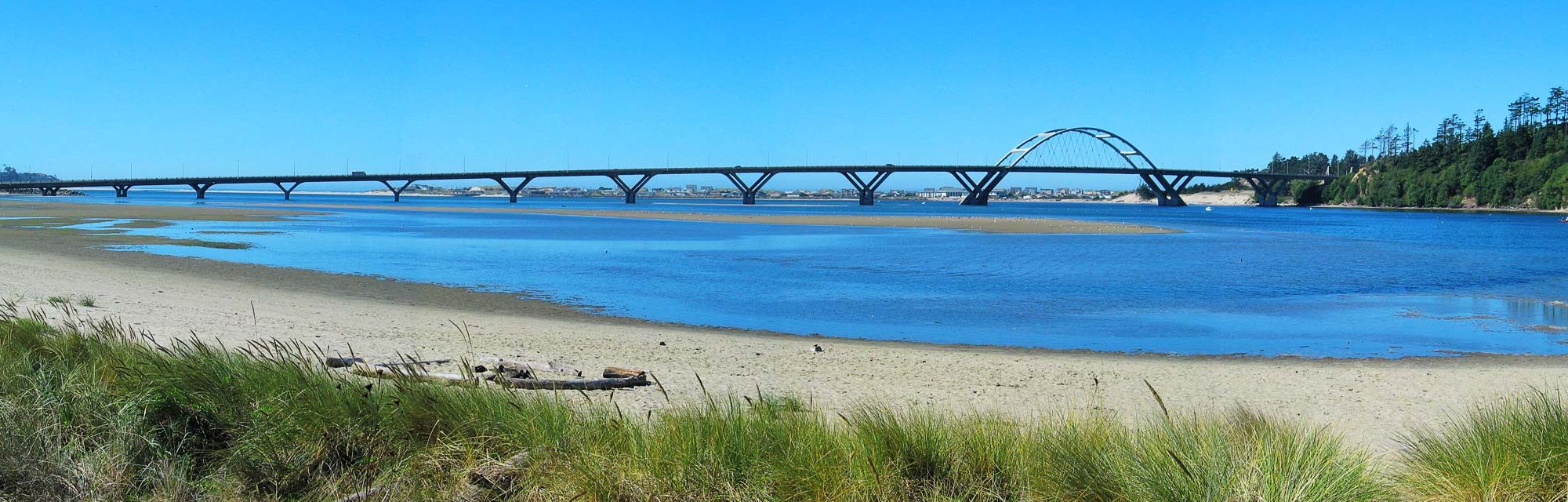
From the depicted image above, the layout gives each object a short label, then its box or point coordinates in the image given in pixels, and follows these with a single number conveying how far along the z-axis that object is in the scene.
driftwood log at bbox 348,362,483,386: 5.94
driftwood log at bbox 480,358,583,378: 9.27
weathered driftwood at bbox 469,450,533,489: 5.17
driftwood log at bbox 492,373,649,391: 8.42
